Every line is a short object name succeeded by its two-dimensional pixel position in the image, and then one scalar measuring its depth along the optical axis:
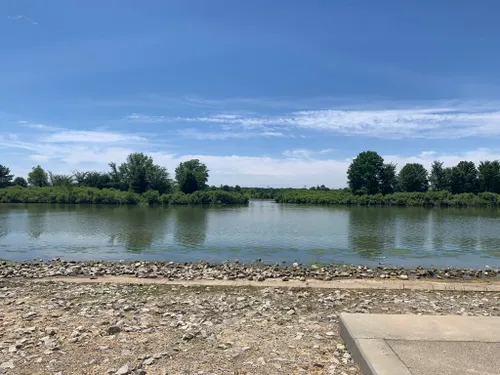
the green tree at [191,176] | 130.12
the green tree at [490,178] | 113.62
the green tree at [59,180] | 142.35
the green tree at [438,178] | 120.76
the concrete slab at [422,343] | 5.43
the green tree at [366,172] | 121.56
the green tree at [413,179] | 122.50
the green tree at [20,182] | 145.89
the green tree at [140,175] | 130.00
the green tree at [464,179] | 117.50
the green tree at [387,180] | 123.97
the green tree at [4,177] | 141.99
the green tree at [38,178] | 144.75
